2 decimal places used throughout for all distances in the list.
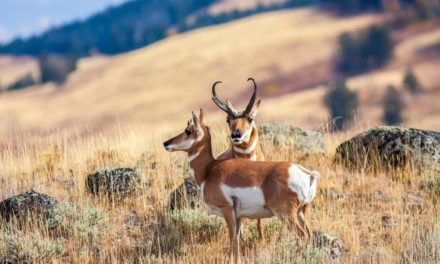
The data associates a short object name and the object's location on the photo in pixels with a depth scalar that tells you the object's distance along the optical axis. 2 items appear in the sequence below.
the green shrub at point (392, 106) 159.40
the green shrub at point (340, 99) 166.50
